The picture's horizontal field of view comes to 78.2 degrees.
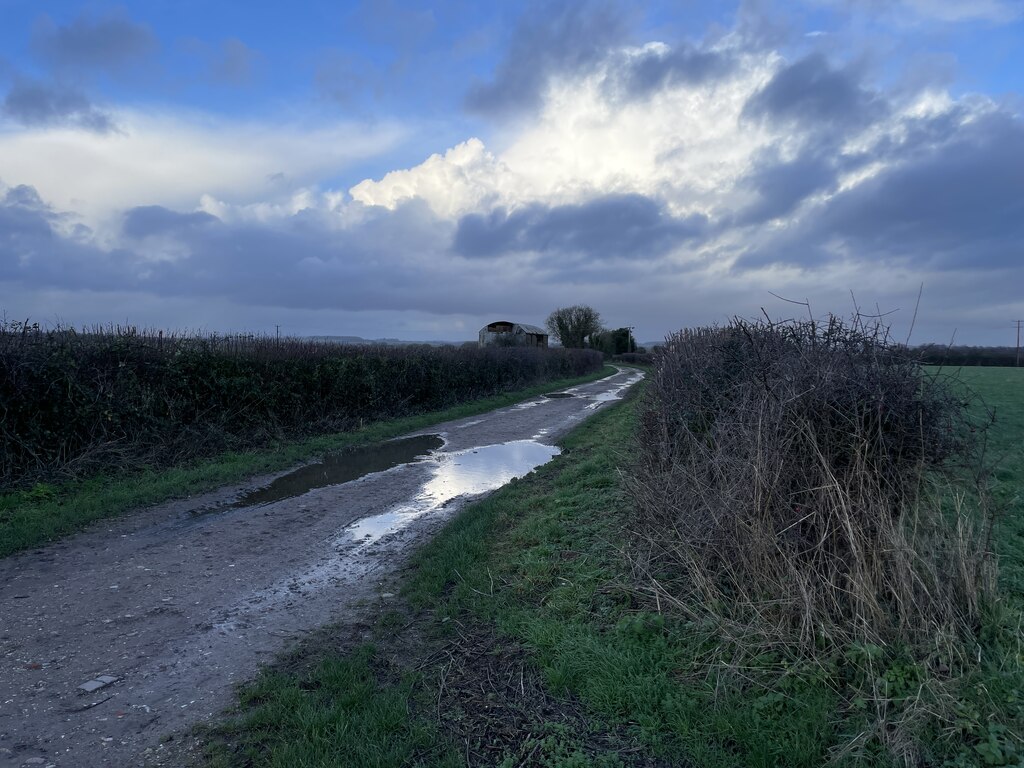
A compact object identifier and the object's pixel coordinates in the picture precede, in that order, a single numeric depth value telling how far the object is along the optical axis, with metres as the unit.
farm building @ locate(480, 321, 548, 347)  48.75
